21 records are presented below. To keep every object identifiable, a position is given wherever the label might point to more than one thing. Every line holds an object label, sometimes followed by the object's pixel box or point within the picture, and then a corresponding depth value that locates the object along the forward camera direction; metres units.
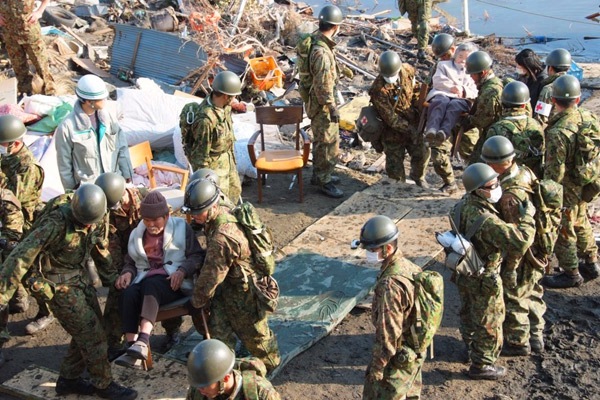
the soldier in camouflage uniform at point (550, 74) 7.98
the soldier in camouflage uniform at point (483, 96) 7.82
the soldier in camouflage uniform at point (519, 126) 7.04
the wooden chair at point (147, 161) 8.56
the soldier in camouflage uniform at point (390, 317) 4.73
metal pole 16.08
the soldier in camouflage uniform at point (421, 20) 14.58
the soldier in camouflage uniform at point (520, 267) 5.73
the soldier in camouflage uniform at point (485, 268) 5.52
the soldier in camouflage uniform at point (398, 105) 8.54
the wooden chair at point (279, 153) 8.80
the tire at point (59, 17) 14.05
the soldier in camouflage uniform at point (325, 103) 8.55
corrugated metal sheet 11.97
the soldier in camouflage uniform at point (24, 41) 10.01
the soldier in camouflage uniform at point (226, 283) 5.23
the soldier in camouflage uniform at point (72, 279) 5.03
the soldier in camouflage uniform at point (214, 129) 7.12
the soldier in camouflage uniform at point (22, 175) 6.45
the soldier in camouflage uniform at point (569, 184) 6.88
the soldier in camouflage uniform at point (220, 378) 3.83
